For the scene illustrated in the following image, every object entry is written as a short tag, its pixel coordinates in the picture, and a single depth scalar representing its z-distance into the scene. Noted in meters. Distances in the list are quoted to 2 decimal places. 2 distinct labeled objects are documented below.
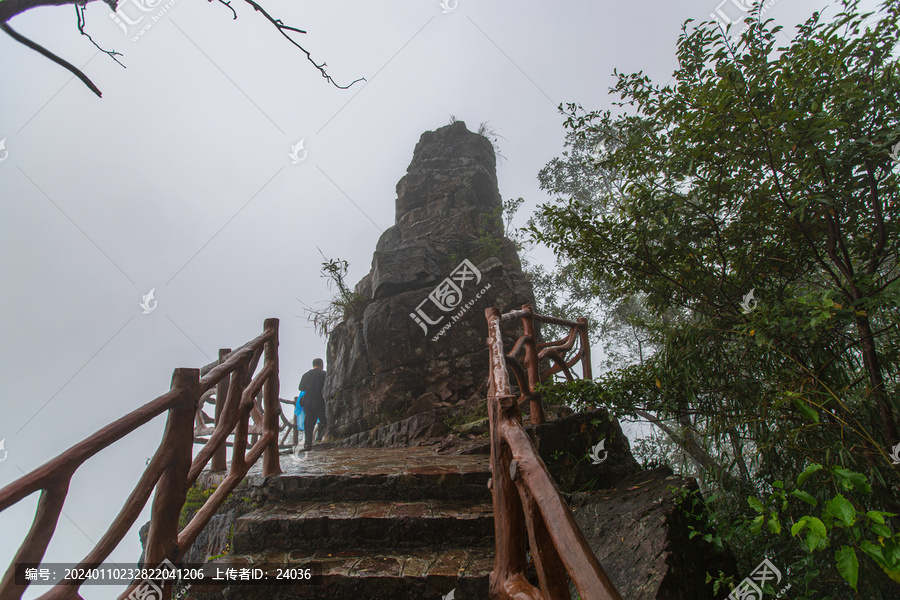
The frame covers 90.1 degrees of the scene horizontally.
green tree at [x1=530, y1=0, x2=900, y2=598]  2.06
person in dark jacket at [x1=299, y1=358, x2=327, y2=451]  7.39
